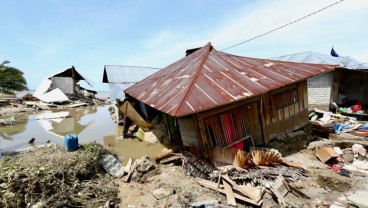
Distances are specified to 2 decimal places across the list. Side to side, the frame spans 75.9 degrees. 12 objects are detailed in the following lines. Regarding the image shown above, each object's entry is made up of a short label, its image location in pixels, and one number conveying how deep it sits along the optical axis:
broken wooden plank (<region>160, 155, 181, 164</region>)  8.64
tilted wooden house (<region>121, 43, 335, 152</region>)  7.90
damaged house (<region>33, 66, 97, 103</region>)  32.16
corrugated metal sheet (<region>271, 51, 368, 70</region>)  16.84
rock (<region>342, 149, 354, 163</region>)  8.64
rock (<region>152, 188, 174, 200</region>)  6.43
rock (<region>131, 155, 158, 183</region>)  7.74
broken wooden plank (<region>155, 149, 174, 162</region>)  8.88
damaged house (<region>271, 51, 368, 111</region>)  15.42
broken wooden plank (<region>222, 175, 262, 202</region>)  6.10
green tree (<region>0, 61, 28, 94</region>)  17.60
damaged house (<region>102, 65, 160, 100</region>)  20.16
